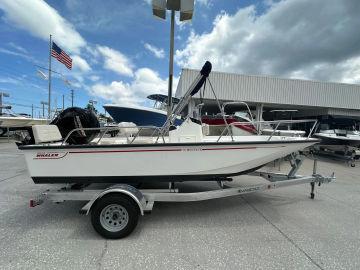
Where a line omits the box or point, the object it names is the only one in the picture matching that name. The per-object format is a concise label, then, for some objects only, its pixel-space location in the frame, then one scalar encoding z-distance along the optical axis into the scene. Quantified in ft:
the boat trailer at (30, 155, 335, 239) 9.77
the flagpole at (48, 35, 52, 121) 55.20
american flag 53.62
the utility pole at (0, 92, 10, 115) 83.63
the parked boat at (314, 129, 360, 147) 34.11
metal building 58.65
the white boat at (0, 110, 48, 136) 46.93
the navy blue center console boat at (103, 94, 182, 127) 30.50
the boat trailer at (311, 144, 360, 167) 32.91
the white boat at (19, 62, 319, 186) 10.50
